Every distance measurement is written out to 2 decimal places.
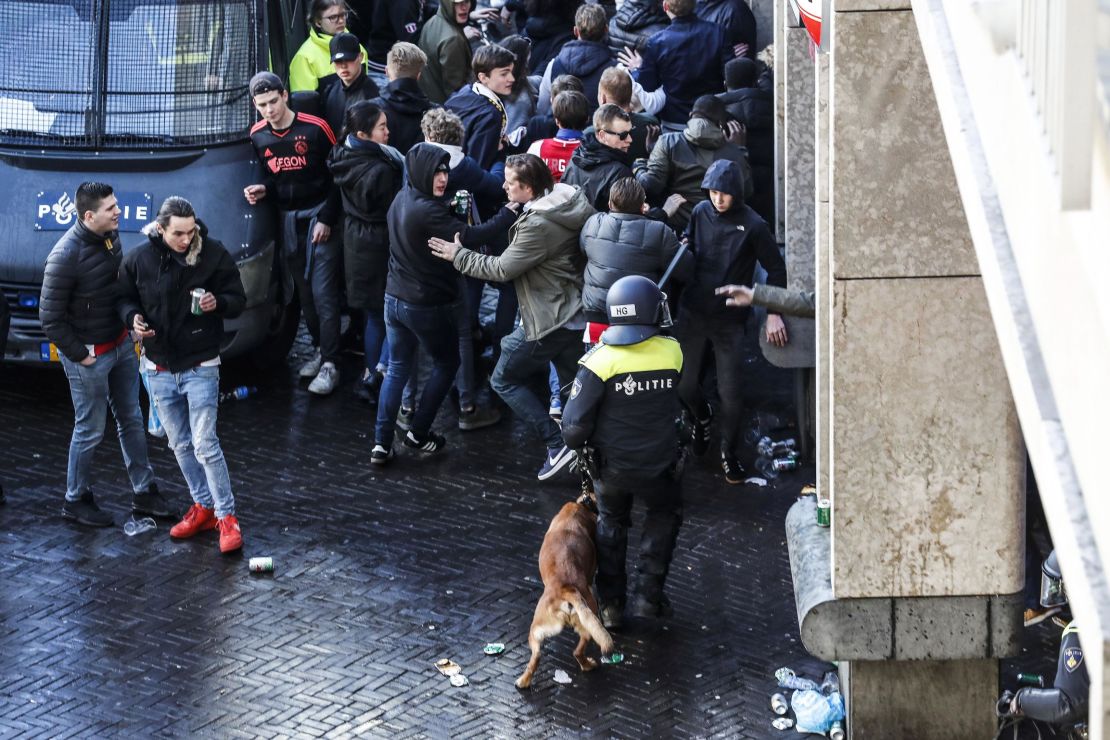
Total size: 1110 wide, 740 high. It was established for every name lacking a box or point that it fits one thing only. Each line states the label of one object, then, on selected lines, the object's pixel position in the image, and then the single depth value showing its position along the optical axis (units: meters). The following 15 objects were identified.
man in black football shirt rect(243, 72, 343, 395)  21.53
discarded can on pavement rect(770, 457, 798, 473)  19.78
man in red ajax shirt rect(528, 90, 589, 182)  20.73
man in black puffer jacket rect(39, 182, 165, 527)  17.36
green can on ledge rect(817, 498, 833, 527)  14.66
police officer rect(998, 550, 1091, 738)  12.80
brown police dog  14.69
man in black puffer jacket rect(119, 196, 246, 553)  17.11
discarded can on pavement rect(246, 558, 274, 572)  17.33
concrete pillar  12.17
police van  21.50
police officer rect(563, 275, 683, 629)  14.95
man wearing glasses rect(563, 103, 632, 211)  19.61
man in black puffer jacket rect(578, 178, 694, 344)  17.98
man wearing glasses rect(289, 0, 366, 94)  24.66
